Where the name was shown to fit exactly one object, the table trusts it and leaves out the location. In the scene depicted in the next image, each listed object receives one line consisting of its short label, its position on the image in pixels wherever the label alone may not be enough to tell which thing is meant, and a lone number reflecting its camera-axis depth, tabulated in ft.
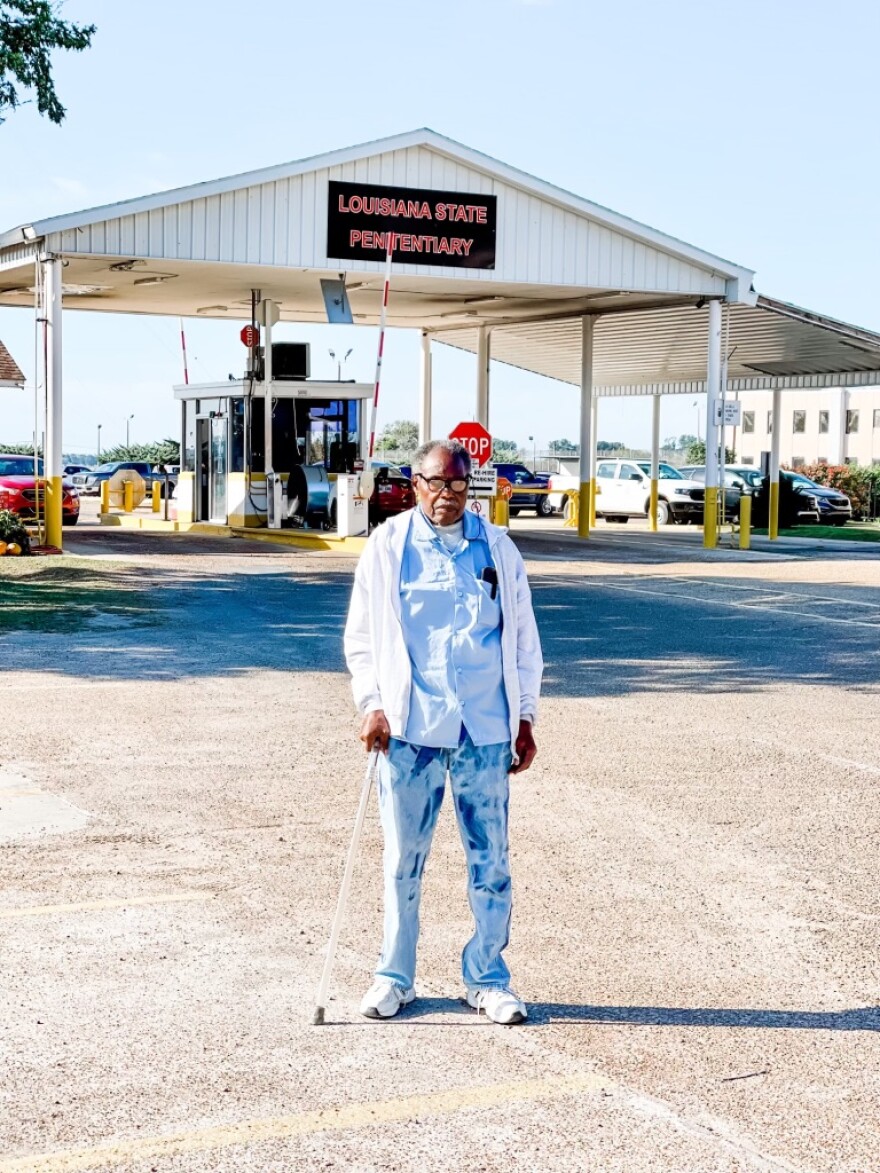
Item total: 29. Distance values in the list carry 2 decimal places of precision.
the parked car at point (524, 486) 153.28
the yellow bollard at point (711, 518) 97.72
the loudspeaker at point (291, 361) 103.71
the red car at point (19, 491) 95.81
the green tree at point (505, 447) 393.39
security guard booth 101.91
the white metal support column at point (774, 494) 112.16
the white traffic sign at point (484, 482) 69.05
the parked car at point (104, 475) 209.15
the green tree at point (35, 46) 70.74
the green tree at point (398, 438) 419.09
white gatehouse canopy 83.82
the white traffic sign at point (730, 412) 96.27
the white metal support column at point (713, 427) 97.04
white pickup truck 141.79
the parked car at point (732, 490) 137.18
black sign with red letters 87.56
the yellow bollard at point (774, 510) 112.78
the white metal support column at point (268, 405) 101.65
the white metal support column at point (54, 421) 80.38
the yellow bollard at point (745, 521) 96.78
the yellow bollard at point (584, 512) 110.32
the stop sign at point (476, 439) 76.09
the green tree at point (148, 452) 299.79
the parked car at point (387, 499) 110.73
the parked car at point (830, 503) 139.95
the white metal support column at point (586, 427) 110.52
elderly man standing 17.04
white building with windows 311.27
